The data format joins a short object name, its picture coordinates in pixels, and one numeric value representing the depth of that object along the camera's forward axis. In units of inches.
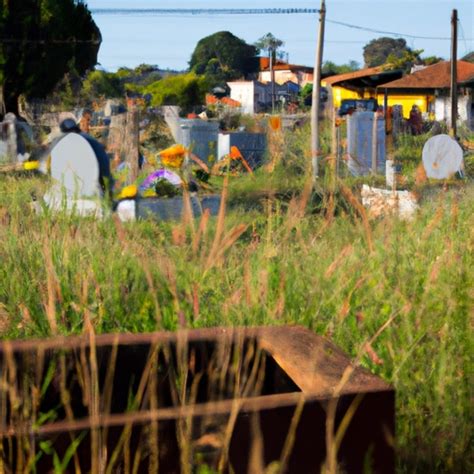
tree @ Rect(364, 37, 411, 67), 4163.4
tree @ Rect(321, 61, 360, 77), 3456.2
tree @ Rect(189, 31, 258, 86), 3809.1
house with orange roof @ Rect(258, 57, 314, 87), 3136.1
